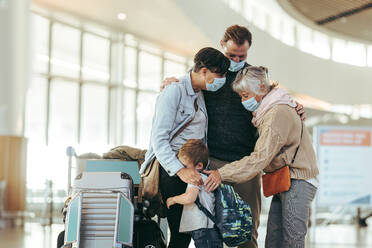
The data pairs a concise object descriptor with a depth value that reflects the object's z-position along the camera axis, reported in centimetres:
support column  1252
